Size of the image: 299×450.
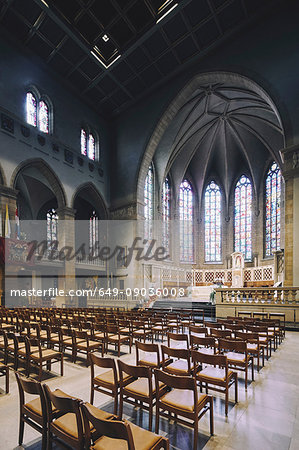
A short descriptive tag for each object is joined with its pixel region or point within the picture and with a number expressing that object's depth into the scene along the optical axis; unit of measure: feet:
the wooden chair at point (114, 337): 19.19
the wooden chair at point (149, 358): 13.17
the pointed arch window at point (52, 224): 85.35
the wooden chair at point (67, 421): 6.85
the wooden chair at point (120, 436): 5.75
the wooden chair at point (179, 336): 15.83
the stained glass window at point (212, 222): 96.73
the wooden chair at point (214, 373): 10.92
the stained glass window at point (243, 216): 90.84
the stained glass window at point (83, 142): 65.65
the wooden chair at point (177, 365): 12.28
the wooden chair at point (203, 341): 14.60
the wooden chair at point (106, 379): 10.47
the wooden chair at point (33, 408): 7.98
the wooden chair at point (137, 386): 9.49
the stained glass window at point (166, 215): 88.49
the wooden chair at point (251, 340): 15.13
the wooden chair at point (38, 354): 14.69
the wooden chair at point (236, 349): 13.21
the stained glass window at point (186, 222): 95.66
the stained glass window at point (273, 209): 80.48
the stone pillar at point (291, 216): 40.29
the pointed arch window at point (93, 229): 84.88
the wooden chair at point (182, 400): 8.49
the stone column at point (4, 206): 45.73
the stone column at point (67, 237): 57.06
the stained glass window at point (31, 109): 52.87
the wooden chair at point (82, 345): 17.34
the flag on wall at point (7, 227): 45.56
